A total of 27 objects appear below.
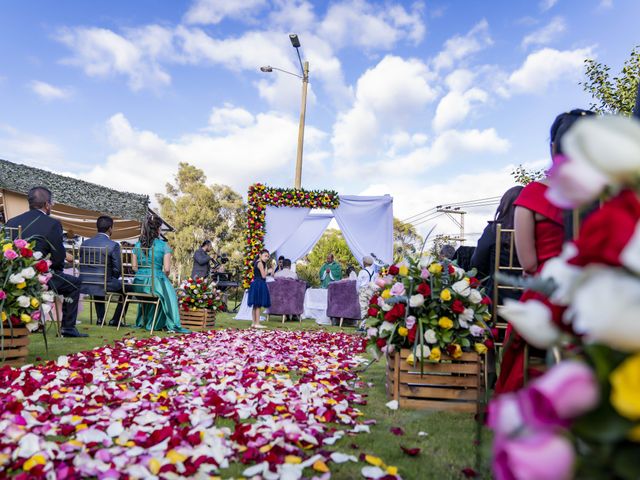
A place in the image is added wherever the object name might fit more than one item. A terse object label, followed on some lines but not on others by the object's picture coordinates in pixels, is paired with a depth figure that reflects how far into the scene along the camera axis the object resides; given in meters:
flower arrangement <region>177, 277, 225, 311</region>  8.32
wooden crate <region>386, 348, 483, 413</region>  3.15
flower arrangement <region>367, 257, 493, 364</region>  3.09
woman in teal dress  7.52
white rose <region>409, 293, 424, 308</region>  3.09
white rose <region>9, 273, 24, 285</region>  3.74
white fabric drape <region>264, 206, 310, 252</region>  12.09
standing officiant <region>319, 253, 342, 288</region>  12.30
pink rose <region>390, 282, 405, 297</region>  3.23
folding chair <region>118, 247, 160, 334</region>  7.36
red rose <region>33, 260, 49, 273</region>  4.06
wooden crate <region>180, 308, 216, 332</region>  8.24
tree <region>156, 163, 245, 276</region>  29.81
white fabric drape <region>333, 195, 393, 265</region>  12.44
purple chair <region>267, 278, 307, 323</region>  10.55
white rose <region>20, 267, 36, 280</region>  3.85
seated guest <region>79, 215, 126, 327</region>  7.57
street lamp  14.05
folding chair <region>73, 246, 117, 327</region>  7.54
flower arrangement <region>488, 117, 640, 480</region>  0.52
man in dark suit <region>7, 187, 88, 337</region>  5.27
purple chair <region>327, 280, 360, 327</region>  10.15
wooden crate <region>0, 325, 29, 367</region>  3.88
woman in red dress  2.14
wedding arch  11.95
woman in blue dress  8.32
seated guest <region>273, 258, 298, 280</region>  11.27
